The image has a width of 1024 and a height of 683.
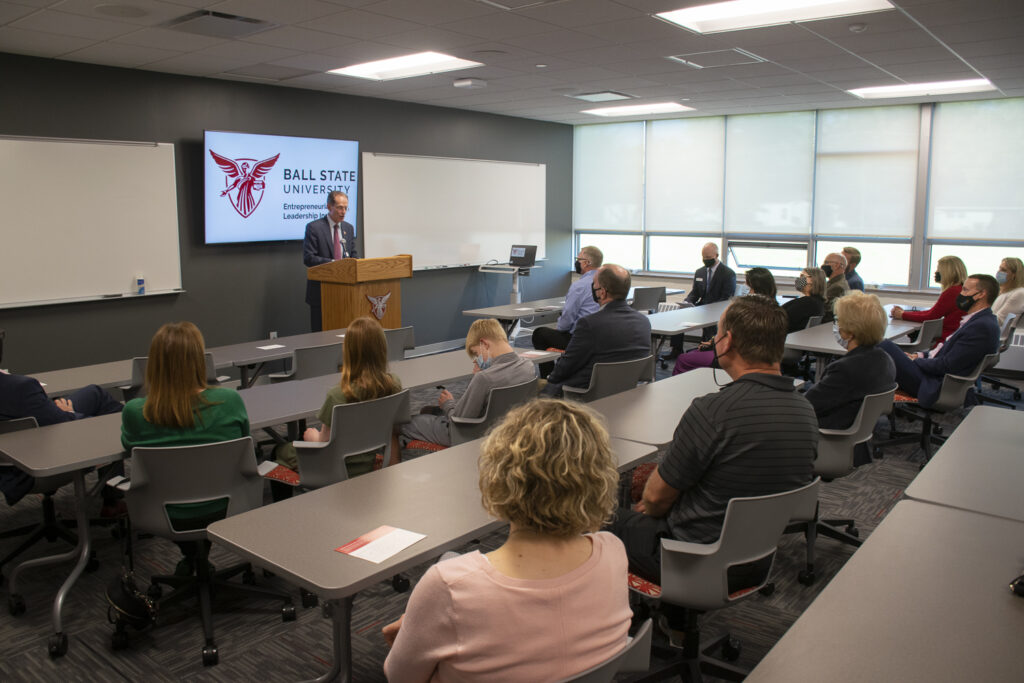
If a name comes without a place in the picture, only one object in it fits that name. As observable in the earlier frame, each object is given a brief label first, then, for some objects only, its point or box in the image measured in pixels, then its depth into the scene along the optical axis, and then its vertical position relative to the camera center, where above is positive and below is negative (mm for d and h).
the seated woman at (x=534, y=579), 1317 -609
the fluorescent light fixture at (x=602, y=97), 8280 +1551
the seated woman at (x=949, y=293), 6461 -458
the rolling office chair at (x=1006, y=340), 6648 -877
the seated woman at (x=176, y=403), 2861 -636
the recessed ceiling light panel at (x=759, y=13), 4770 +1467
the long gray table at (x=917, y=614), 1512 -842
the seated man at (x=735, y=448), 2277 -633
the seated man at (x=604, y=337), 4516 -594
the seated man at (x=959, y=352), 5066 -758
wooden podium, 6461 -459
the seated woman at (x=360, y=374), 3377 -619
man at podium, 7191 -57
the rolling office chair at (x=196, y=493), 2768 -967
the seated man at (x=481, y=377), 3707 -691
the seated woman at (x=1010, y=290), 6781 -457
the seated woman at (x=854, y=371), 3688 -646
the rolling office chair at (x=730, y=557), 2242 -967
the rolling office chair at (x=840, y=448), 3539 -985
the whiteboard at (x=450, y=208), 8781 +356
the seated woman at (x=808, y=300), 6688 -555
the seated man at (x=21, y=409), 3258 -773
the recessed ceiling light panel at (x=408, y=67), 6590 +1521
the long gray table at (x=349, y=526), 1946 -842
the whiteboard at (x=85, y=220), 5871 +126
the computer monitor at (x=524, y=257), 10031 -264
